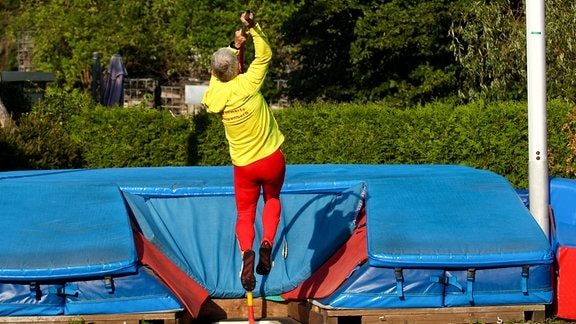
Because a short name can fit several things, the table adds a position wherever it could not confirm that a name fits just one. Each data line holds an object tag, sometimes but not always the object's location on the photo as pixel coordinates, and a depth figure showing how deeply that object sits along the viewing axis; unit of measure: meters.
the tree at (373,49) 28.30
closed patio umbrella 35.70
